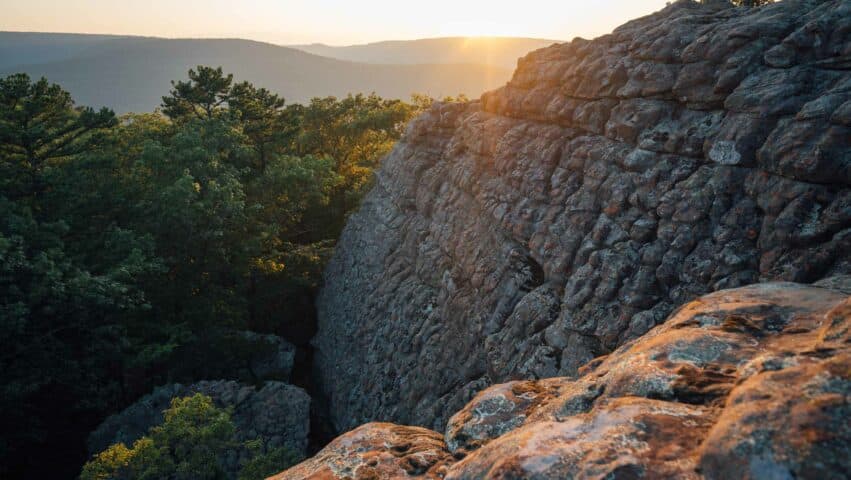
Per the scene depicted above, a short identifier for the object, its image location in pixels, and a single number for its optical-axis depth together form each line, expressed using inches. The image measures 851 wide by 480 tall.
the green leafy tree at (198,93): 1606.8
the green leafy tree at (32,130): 1087.0
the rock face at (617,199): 419.2
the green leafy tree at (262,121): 1653.5
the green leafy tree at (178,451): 622.2
